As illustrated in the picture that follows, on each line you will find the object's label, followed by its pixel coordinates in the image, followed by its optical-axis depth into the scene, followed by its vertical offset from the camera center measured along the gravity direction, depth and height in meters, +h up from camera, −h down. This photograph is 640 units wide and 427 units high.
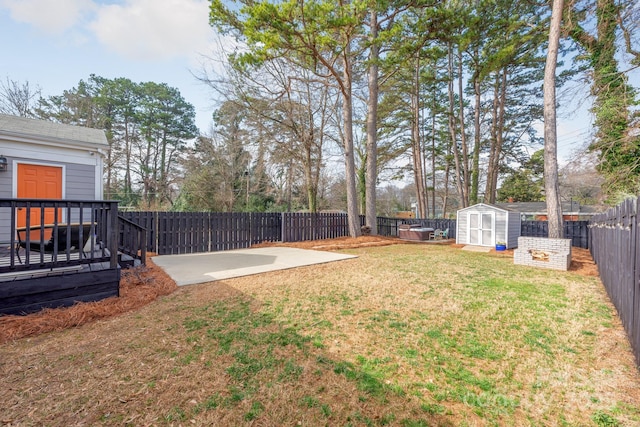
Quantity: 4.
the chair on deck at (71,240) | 3.66 -0.35
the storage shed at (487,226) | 10.27 -0.36
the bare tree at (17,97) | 14.12 +6.48
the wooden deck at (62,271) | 2.88 -0.70
